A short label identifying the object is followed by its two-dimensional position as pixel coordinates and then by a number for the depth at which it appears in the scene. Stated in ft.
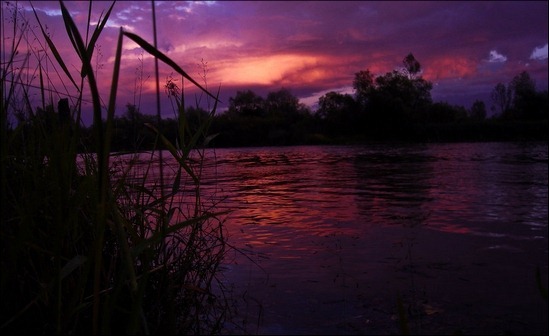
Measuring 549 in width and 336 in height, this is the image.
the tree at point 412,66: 320.97
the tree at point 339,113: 291.38
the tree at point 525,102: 257.14
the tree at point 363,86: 295.42
